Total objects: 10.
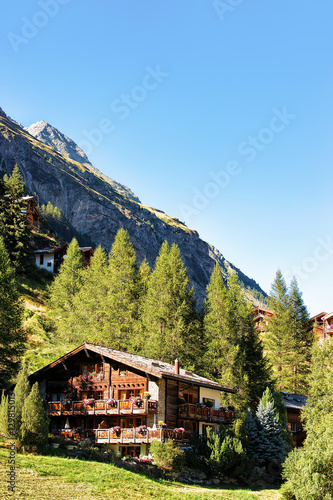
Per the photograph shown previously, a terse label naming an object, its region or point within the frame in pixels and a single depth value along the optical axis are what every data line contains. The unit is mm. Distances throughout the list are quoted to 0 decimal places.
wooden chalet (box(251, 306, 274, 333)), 80988
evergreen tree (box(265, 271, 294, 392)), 51747
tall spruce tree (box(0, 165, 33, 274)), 56800
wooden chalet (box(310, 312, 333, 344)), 73188
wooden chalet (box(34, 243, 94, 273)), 72812
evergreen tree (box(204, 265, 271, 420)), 38500
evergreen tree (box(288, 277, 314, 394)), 50906
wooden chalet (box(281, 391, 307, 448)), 45969
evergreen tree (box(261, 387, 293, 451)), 36844
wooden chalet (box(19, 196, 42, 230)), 77438
